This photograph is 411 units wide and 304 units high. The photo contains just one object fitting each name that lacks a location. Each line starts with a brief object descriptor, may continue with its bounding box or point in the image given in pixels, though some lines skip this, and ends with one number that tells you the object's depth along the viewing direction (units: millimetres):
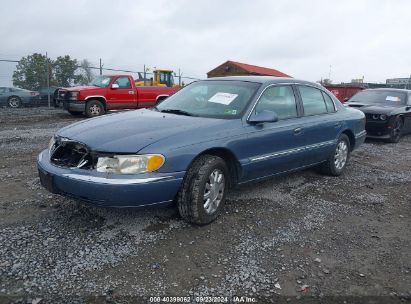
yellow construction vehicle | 21797
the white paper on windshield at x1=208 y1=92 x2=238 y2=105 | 4250
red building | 26719
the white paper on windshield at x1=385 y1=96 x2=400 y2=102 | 9844
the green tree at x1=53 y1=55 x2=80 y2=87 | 18766
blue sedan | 3176
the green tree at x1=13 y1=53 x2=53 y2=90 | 17484
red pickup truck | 12430
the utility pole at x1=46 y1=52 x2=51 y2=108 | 17203
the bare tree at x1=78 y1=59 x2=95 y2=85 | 19366
